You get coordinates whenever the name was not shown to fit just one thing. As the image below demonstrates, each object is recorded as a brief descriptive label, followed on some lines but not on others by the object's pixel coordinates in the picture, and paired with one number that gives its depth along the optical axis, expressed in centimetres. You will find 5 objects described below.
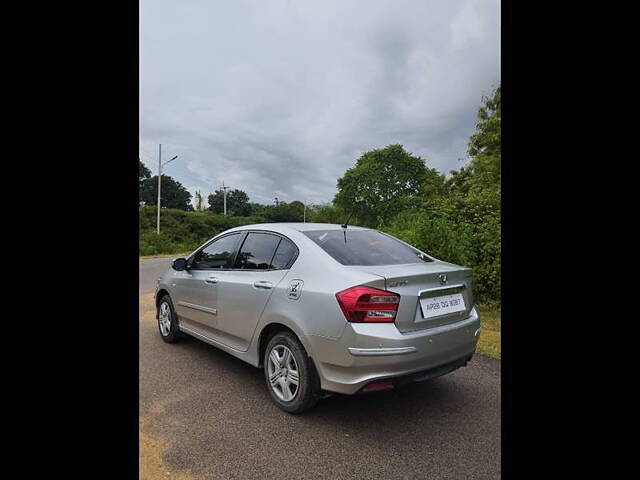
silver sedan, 244
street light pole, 2760
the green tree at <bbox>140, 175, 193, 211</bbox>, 4988
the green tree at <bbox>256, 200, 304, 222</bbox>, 6124
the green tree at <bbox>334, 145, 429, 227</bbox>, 3903
